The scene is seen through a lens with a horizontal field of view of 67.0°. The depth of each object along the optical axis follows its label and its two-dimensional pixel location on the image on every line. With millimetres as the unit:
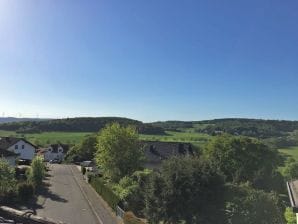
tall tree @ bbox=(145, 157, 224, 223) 16610
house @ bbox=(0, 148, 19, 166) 39266
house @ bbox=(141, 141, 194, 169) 42370
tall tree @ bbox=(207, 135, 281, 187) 36121
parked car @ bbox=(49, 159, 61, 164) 67628
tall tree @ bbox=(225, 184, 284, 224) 15065
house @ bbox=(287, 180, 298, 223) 9533
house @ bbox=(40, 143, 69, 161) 72517
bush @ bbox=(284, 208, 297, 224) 12941
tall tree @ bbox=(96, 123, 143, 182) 32430
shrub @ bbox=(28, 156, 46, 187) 32344
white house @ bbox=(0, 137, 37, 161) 56757
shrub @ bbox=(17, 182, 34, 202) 26902
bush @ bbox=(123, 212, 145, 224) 18524
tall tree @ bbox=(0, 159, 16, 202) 25477
